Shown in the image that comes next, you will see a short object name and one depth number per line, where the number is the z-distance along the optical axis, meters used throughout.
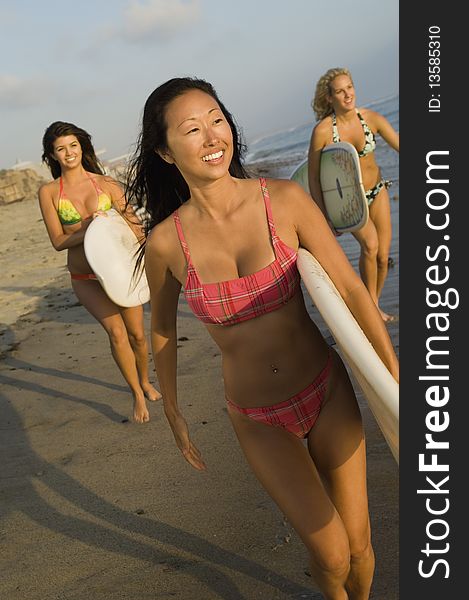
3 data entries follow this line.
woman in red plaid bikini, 2.24
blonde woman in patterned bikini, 5.78
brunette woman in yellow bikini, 4.94
